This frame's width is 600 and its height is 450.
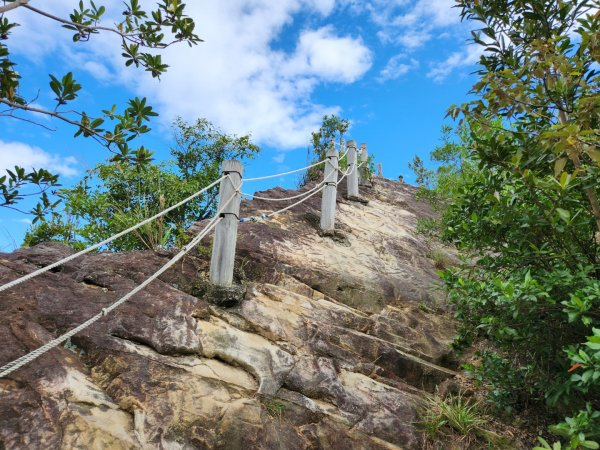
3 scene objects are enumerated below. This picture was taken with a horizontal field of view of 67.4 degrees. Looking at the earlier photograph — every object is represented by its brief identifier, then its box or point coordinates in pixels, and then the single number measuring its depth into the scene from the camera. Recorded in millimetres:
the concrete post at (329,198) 7945
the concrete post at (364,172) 12562
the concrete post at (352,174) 10156
